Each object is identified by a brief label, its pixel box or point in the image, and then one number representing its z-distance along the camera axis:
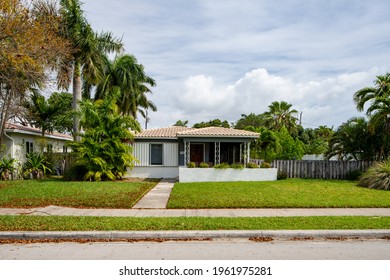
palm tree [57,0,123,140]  20.45
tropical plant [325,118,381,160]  20.31
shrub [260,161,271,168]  19.56
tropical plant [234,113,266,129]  56.85
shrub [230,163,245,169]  18.83
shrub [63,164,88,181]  18.95
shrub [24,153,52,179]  20.00
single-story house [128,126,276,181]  20.70
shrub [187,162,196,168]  18.92
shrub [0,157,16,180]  18.80
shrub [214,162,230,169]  18.70
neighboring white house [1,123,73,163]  20.02
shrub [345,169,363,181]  19.74
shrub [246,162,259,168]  19.20
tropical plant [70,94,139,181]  18.30
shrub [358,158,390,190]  15.25
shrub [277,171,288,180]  20.12
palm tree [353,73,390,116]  19.38
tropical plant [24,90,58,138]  22.39
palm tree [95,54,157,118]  28.39
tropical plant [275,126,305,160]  25.86
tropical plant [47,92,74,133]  23.31
